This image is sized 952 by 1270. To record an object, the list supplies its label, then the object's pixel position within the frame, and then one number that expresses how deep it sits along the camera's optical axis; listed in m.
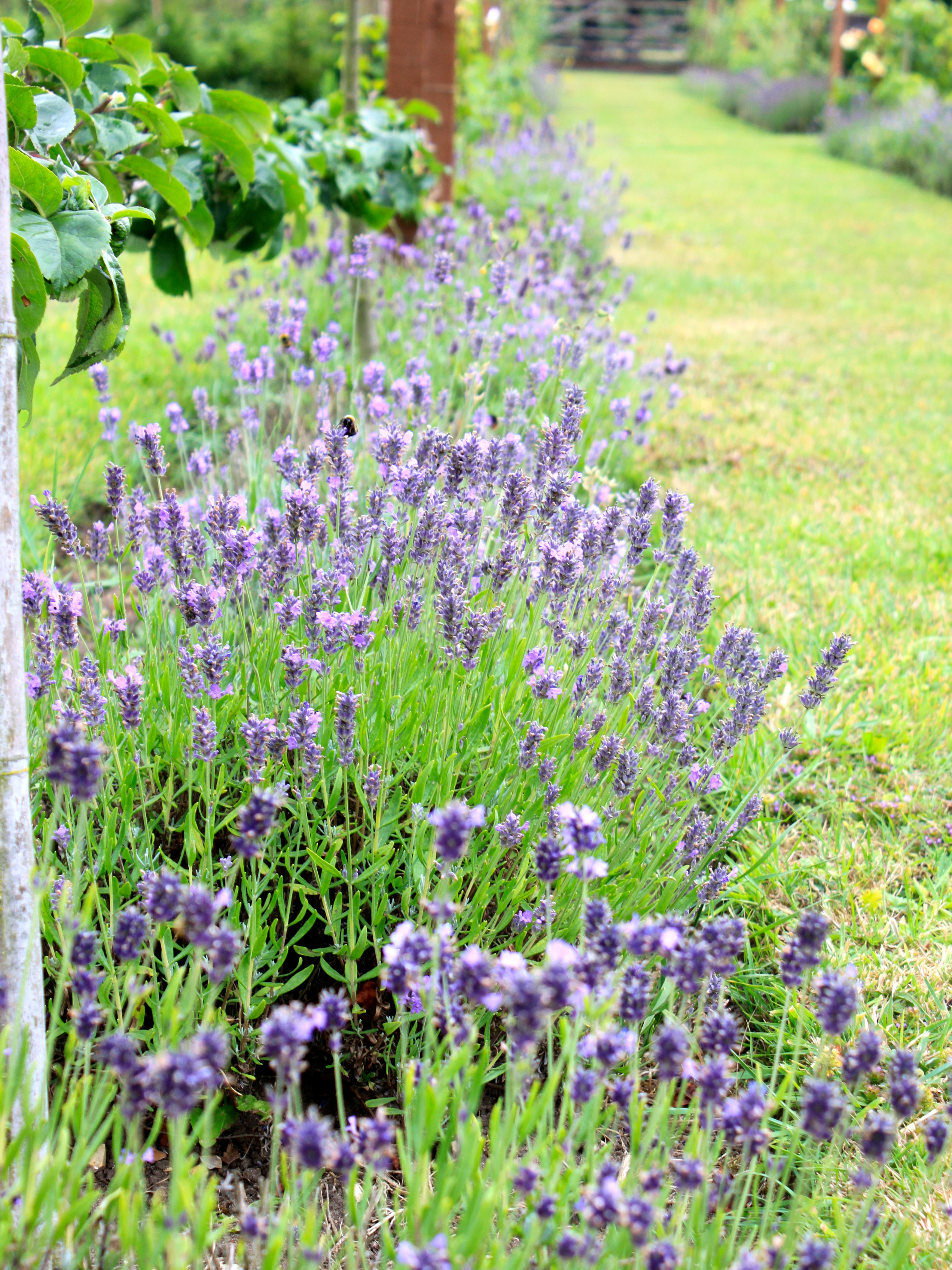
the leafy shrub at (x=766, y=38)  22.94
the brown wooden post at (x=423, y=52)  5.05
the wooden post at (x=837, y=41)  18.50
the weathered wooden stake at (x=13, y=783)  1.17
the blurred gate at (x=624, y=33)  35.22
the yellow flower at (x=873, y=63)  18.31
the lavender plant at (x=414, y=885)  1.03
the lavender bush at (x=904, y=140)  12.47
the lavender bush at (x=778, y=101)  19.50
